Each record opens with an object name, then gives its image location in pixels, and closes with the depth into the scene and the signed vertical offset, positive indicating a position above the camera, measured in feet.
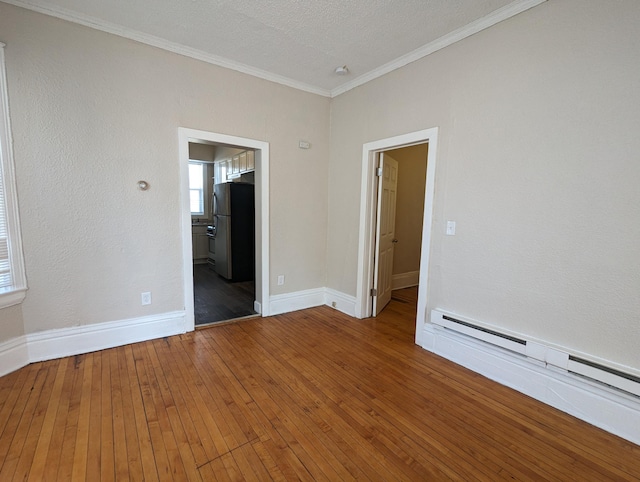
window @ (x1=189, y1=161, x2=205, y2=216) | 22.47 +1.16
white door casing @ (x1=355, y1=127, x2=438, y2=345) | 9.15 -0.44
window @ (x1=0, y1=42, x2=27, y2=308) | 7.20 -0.68
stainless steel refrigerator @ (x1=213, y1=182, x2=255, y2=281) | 16.47 -1.46
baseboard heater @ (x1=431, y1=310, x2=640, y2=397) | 5.75 -3.31
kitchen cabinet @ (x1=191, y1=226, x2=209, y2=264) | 21.75 -3.20
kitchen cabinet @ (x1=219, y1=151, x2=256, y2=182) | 16.78 +2.41
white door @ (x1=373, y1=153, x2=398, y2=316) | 11.77 -1.08
